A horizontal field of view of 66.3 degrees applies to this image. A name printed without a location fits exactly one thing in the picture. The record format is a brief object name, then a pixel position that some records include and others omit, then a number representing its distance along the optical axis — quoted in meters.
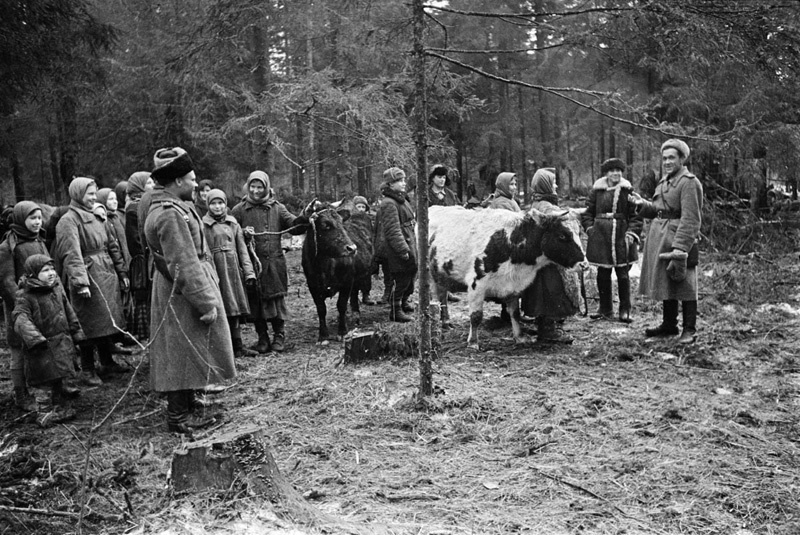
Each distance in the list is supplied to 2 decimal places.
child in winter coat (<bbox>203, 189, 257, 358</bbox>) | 7.34
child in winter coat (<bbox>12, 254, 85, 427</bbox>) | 5.75
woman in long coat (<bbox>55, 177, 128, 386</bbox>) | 6.48
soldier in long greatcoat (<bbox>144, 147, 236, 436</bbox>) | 4.97
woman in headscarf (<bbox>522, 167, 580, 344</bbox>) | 7.64
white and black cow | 7.53
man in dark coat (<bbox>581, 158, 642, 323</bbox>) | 8.88
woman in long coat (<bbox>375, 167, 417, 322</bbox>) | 9.06
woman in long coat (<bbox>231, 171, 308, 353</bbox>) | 8.01
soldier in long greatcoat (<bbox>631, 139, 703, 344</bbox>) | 7.14
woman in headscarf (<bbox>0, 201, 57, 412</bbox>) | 6.38
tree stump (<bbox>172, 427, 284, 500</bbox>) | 3.58
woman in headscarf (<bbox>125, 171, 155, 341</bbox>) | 7.51
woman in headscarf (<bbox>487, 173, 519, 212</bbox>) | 9.47
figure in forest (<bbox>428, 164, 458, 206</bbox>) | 9.59
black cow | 8.21
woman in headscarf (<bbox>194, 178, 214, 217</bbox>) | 8.84
